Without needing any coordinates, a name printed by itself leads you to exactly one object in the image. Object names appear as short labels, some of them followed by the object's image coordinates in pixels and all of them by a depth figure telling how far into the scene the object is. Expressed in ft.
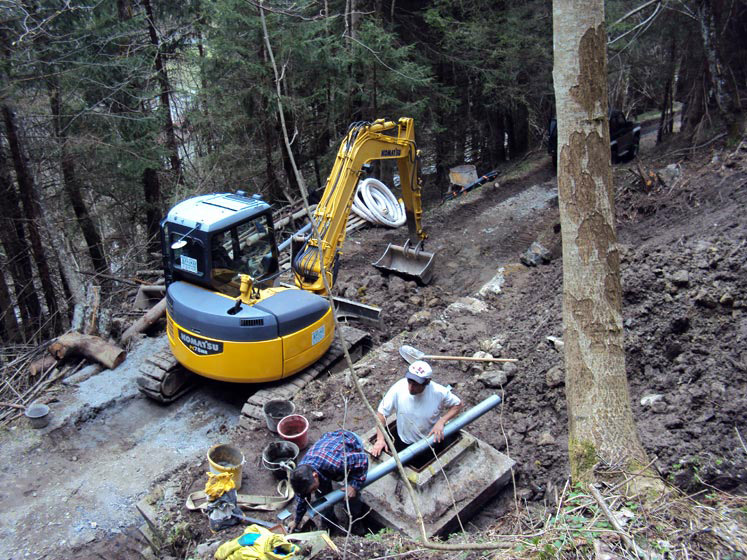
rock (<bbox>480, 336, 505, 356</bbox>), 23.88
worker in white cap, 16.72
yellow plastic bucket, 18.90
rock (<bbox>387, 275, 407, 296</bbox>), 33.47
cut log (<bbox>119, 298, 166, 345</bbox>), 30.60
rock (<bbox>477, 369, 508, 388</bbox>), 21.58
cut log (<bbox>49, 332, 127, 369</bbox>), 27.32
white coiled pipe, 42.45
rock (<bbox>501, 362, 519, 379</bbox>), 22.03
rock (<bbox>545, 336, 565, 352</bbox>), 22.32
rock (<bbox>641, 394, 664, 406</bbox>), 17.81
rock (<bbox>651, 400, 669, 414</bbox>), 17.15
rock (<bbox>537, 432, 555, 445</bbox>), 18.19
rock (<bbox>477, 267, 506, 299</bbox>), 31.76
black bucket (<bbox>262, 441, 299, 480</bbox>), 19.44
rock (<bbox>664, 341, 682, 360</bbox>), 19.86
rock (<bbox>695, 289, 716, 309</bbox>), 20.74
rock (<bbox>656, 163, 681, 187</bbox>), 36.73
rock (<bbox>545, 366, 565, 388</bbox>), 20.02
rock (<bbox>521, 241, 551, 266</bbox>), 34.73
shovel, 22.74
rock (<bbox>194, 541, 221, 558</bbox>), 14.64
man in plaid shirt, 14.93
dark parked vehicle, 50.06
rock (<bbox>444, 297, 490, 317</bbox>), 29.22
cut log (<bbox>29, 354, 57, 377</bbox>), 27.81
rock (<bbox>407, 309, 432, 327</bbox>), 29.68
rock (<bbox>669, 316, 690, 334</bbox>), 20.65
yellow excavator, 22.16
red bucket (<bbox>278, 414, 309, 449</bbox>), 20.17
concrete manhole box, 15.78
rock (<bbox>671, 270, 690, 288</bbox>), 22.27
